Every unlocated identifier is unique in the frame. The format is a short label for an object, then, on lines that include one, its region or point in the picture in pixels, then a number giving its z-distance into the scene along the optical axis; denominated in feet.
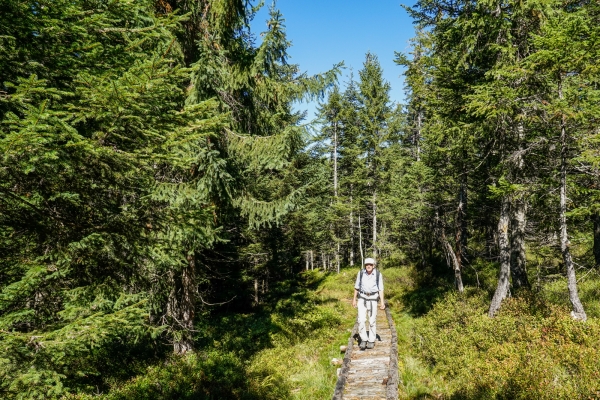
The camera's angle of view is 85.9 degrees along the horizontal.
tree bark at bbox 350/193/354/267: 103.42
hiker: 29.22
